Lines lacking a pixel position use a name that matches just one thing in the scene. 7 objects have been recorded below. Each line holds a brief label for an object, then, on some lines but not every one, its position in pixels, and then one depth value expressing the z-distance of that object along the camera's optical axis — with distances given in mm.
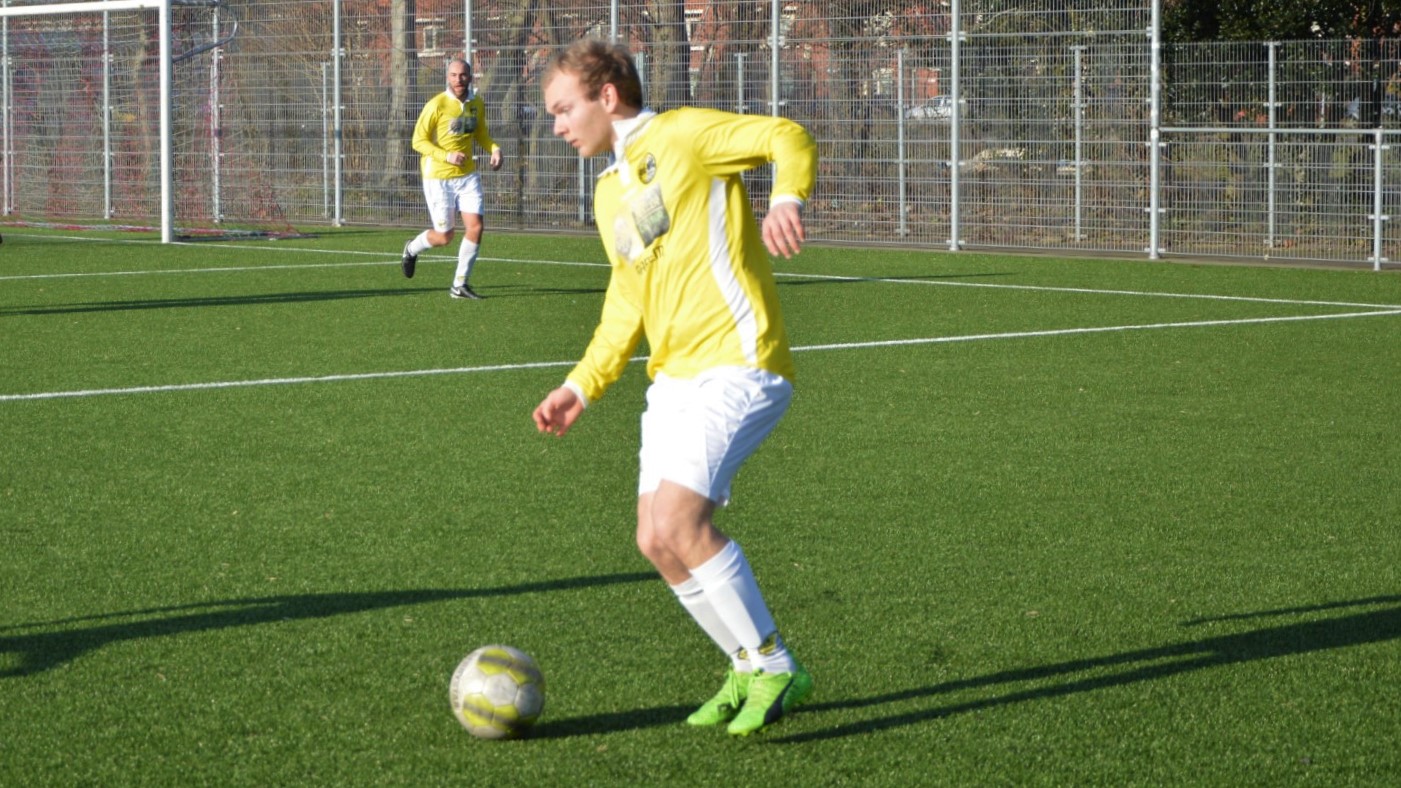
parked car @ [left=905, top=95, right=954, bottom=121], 23734
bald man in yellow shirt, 17484
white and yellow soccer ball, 4590
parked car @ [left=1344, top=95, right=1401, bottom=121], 21203
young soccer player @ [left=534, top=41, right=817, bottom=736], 4566
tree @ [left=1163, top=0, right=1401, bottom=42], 25094
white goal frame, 23172
